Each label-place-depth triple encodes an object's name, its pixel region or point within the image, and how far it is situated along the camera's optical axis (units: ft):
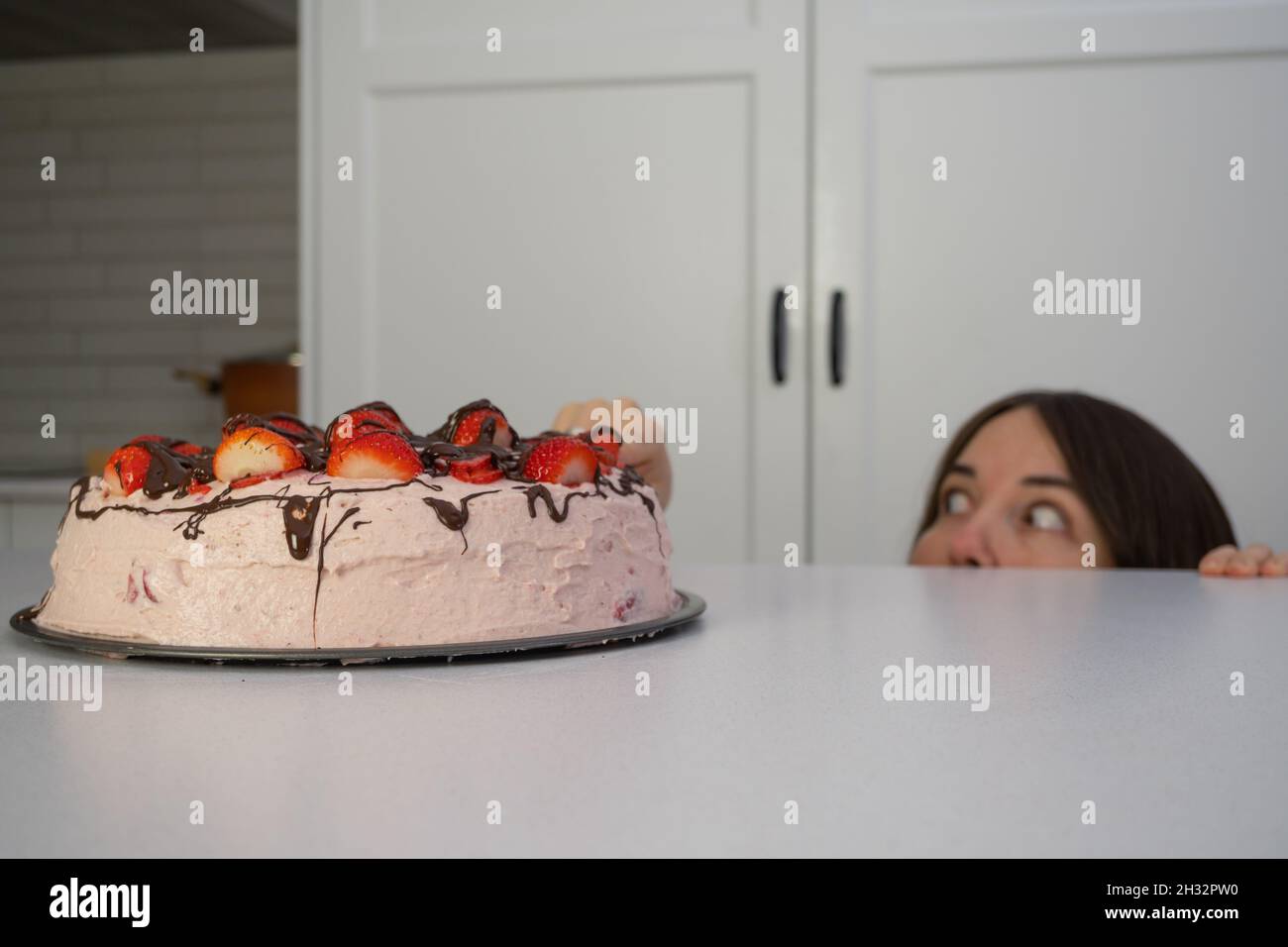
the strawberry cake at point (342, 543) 2.60
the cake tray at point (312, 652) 2.46
